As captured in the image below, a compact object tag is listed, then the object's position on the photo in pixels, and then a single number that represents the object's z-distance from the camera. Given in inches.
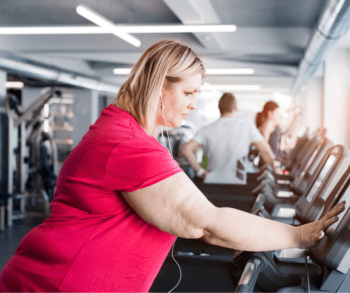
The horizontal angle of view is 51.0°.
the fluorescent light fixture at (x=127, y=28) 157.2
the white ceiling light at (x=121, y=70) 339.0
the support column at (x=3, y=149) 208.7
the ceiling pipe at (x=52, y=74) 255.9
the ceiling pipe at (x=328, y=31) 125.0
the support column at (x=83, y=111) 436.5
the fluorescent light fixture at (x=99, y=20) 141.0
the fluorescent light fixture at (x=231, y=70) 323.8
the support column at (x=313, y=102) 411.8
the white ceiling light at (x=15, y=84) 372.2
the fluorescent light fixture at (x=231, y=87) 483.2
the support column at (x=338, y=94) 273.7
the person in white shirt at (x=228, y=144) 125.6
